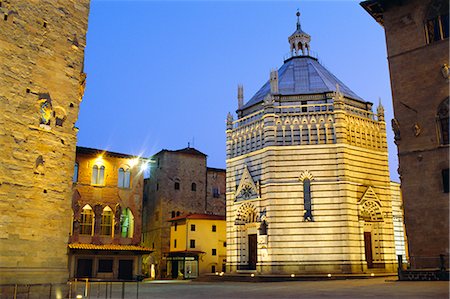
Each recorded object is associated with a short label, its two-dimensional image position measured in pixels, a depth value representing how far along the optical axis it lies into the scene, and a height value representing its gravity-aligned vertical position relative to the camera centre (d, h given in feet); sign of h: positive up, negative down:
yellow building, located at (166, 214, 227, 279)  145.89 +1.05
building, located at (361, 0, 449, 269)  72.28 +21.68
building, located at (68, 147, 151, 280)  122.21 +9.04
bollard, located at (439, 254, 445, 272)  68.52 -2.02
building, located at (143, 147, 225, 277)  161.68 +20.37
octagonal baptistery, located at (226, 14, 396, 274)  102.99 +14.96
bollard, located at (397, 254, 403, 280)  73.41 -3.04
